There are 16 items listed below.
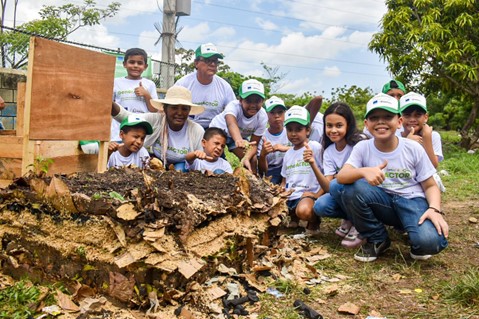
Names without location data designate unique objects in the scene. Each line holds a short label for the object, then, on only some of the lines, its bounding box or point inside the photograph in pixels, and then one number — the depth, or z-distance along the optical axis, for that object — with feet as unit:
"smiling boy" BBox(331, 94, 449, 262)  12.05
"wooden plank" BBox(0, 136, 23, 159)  11.34
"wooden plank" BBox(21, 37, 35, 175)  10.69
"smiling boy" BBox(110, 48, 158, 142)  18.45
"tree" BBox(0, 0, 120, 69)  50.08
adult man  18.34
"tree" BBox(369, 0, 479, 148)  37.27
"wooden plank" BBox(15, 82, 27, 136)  13.83
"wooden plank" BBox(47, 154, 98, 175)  12.36
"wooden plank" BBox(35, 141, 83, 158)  11.38
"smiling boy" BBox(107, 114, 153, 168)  15.26
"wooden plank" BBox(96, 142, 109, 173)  13.52
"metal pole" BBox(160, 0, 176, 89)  38.81
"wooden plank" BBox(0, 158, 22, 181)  11.41
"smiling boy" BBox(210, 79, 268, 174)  17.24
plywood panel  10.96
